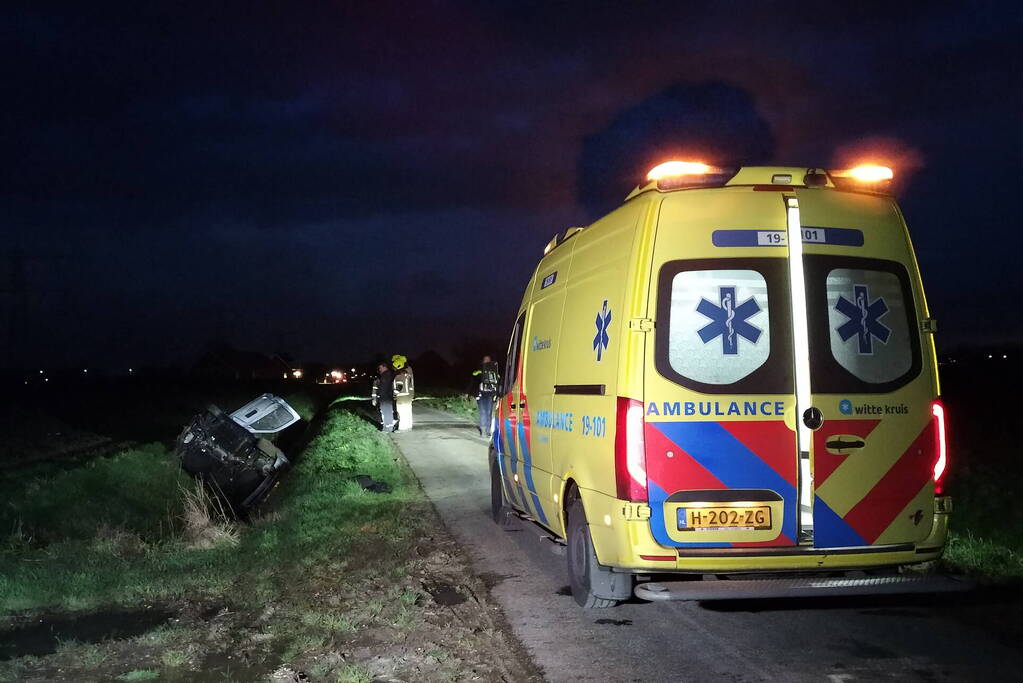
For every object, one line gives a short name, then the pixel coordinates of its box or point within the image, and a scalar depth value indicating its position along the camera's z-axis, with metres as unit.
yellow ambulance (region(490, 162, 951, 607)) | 5.54
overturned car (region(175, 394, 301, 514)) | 16.08
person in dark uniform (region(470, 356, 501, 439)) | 18.33
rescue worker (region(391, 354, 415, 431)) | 20.67
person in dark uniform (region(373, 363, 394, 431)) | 21.16
